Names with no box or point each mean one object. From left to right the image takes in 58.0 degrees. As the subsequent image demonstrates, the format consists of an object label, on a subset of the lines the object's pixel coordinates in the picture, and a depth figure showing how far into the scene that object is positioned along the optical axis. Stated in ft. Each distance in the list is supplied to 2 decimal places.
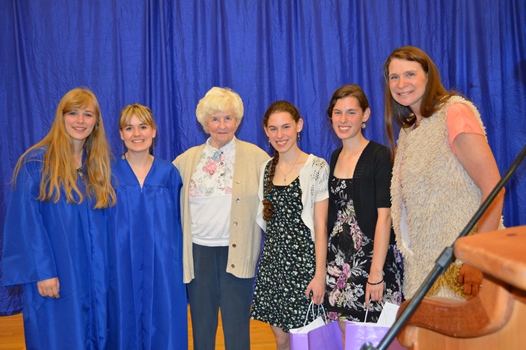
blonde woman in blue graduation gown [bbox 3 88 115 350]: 7.22
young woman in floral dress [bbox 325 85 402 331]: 6.74
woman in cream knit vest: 5.08
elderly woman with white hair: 7.78
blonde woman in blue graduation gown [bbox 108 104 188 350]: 7.77
